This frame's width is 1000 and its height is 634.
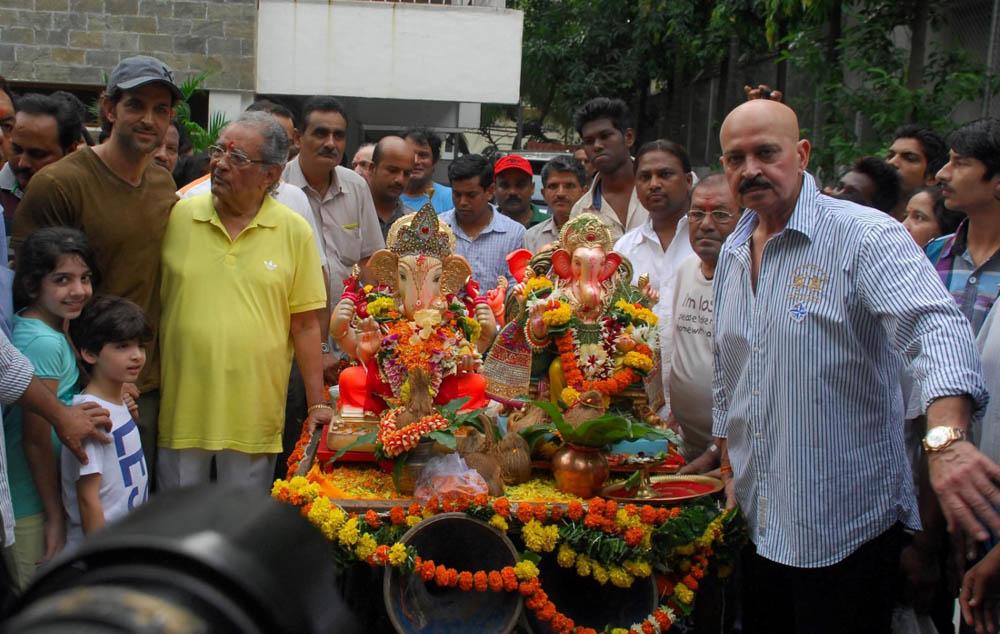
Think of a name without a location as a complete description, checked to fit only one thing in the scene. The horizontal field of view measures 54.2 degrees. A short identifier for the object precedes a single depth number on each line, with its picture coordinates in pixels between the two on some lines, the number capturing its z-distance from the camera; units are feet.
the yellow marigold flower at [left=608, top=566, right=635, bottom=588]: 10.34
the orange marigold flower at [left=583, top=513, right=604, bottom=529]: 10.46
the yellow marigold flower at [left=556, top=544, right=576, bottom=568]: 10.36
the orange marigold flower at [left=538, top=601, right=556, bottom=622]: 10.25
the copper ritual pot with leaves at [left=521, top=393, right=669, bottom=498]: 11.07
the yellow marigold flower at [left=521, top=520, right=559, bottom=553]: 10.42
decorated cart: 10.44
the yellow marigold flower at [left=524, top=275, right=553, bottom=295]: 13.70
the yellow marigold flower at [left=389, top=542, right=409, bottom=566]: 10.06
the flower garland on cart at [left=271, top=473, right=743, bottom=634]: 10.23
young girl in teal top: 10.98
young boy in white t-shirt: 11.02
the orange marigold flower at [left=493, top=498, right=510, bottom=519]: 10.45
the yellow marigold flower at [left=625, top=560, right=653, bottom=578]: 10.39
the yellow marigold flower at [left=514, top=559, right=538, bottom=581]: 10.22
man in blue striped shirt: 8.57
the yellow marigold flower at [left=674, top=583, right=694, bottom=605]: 10.60
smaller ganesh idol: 13.00
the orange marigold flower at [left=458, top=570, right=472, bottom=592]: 10.18
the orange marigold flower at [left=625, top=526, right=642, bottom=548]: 10.35
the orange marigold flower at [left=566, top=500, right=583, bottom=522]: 10.63
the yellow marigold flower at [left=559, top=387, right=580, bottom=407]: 12.67
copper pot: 11.16
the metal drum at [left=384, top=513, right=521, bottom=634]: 10.42
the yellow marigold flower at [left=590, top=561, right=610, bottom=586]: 10.33
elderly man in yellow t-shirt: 12.53
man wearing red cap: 21.65
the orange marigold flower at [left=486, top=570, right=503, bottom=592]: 10.18
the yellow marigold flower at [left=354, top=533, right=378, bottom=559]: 10.21
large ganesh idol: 12.77
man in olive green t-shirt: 11.80
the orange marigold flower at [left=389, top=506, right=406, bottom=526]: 10.51
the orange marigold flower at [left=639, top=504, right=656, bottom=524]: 10.53
